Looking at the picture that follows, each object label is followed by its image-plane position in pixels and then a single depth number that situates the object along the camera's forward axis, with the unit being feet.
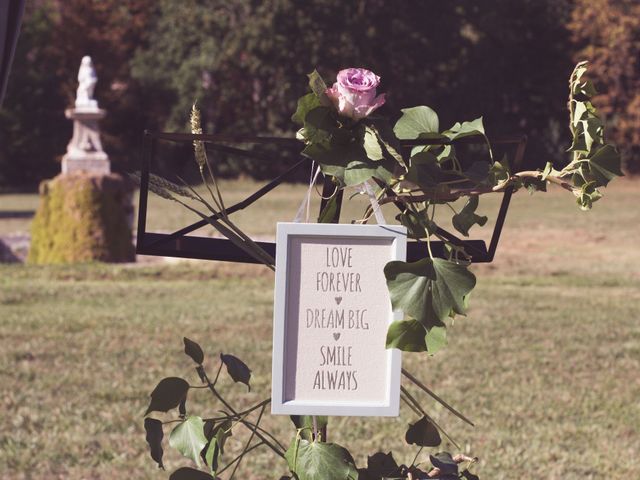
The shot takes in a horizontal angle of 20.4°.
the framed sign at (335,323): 6.90
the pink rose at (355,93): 6.84
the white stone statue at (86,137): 44.71
